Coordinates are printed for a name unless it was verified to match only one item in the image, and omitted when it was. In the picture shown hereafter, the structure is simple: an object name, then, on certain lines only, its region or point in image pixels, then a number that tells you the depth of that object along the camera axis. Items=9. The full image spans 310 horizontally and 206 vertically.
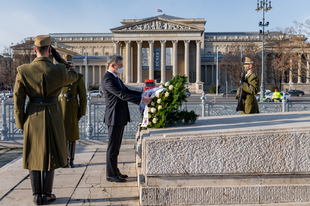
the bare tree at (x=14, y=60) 53.19
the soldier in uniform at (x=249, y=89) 6.23
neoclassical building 63.84
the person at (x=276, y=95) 23.58
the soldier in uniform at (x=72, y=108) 5.45
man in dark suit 4.50
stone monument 3.55
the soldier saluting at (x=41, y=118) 3.61
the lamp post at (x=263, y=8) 25.98
